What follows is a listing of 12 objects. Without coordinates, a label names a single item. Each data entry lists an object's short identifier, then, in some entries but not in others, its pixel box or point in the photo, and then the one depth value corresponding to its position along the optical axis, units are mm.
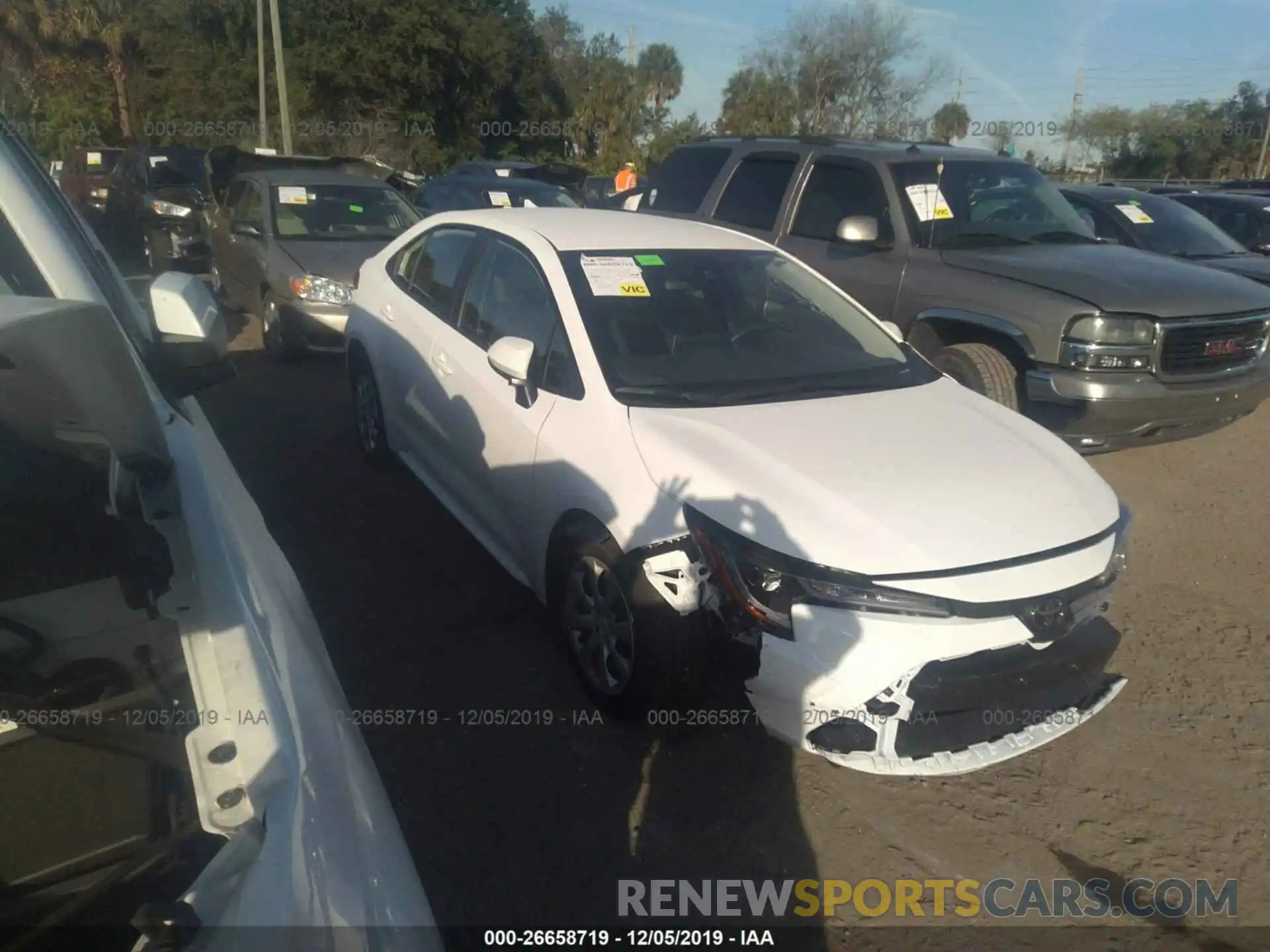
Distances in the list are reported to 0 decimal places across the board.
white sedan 2631
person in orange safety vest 15895
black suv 10891
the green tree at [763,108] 35875
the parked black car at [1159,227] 7895
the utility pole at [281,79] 22000
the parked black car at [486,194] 10539
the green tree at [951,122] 38469
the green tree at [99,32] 30375
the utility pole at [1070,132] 41125
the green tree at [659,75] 47688
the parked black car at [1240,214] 9672
